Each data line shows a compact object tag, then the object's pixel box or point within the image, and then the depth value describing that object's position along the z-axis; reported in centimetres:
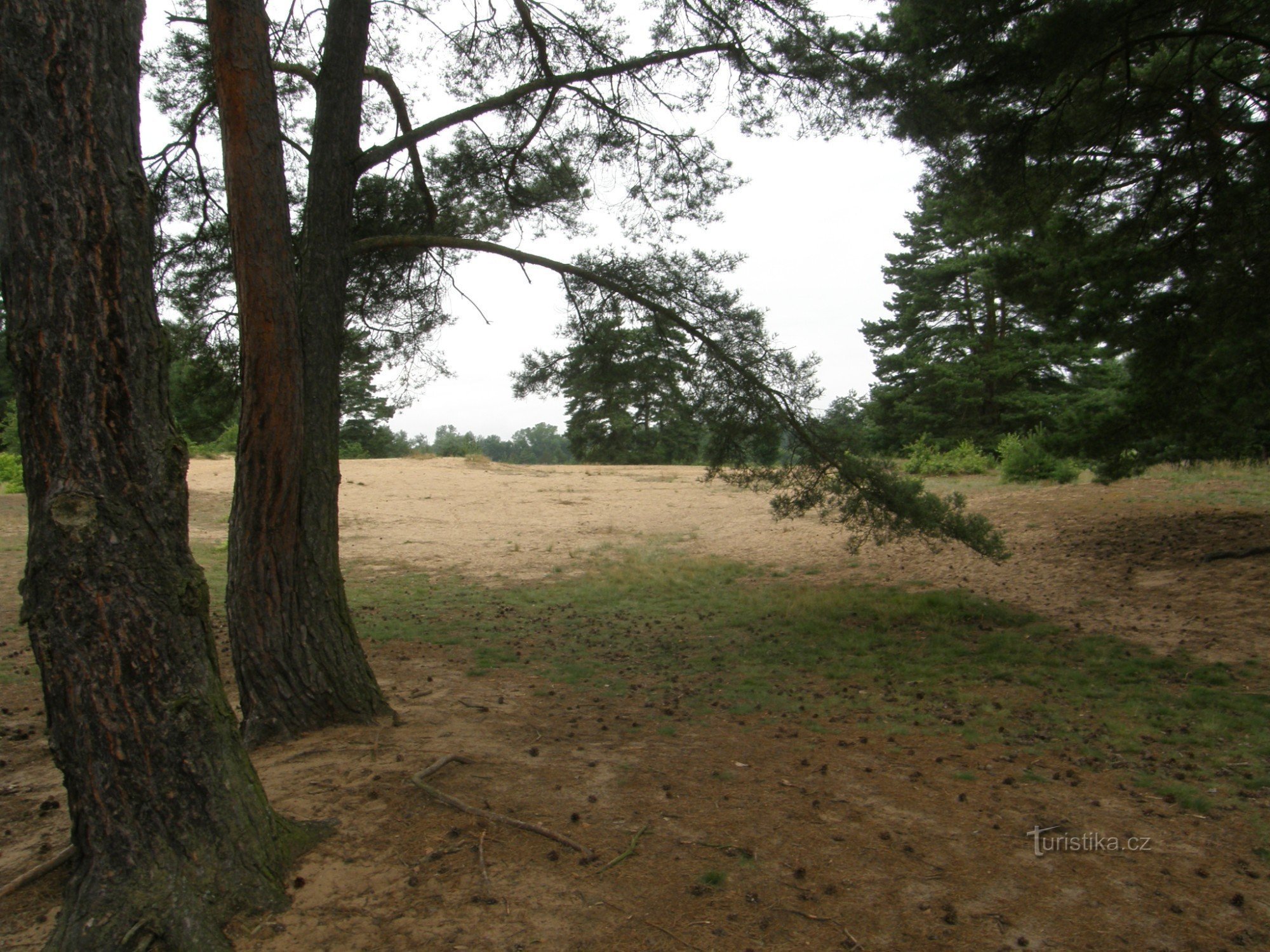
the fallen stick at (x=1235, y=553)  902
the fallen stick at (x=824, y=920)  292
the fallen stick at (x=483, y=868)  316
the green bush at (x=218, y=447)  2894
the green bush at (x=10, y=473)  1930
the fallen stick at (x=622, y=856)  341
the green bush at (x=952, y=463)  1970
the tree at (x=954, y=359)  2595
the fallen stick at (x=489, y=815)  353
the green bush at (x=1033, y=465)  1583
